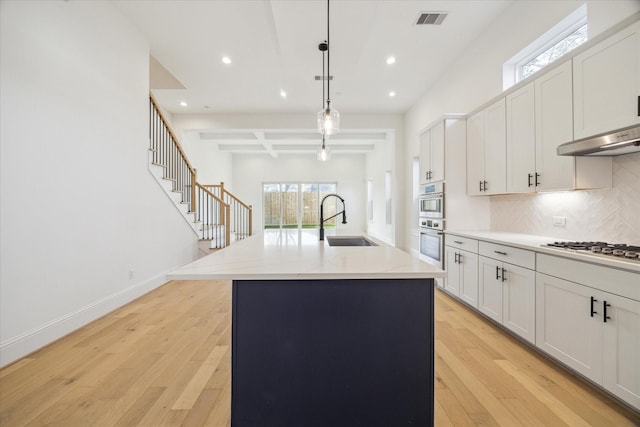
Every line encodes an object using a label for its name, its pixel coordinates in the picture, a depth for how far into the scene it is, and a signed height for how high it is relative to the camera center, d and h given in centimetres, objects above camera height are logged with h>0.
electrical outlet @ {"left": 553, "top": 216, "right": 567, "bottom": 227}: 263 -7
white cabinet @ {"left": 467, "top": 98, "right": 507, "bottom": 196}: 307 +73
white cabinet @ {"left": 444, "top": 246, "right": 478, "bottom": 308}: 308 -71
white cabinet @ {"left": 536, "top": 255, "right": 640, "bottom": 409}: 158 -70
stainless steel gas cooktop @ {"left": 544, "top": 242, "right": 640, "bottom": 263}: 166 -24
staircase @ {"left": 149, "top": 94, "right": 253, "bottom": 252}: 430 +54
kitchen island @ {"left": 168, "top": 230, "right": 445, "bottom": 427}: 144 -70
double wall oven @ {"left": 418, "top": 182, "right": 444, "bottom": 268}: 377 -14
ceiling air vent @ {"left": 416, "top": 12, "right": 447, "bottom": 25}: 348 +244
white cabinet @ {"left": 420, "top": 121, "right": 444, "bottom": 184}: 389 +86
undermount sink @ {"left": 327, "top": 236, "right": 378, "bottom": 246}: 274 -26
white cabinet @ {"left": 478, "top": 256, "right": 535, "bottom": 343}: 231 -74
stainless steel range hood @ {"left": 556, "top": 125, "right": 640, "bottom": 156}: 160 +44
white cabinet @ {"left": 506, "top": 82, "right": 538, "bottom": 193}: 262 +70
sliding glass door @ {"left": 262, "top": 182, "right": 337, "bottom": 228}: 1108 +48
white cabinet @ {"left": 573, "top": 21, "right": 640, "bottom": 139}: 176 +87
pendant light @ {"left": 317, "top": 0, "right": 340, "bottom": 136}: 265 +87
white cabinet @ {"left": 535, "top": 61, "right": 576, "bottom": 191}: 222 +72
